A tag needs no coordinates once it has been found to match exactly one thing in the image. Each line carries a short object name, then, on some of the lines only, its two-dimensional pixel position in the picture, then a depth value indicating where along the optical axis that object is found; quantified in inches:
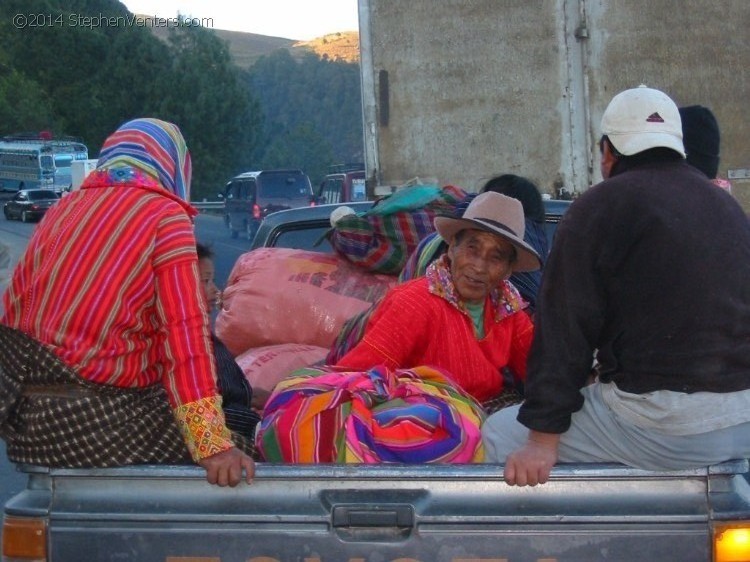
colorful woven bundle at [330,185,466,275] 185.9
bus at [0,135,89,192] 2297.0
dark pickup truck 97.4
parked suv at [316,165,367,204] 991.6
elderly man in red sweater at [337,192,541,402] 138.9
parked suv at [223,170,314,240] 1190.3
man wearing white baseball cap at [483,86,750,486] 103.5
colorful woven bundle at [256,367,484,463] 110.6
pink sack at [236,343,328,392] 167.0
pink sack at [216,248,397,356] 185.3
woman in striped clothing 109.8
